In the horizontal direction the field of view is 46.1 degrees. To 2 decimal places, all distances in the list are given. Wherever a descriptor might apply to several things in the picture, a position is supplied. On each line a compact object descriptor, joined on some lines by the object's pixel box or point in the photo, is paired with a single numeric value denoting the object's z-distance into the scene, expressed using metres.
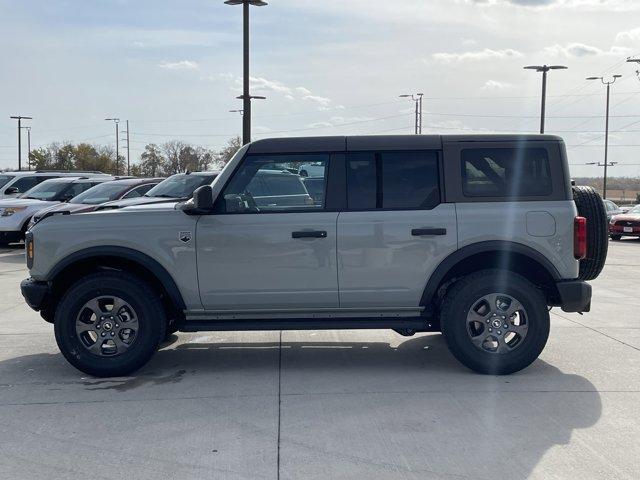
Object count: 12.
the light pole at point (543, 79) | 34.62
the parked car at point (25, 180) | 22.05
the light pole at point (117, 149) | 83.29
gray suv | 6.12
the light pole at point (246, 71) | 20.08
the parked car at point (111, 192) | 15.97
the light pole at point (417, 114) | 56.84
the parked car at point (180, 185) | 13.81
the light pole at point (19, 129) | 69.19
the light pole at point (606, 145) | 52.18
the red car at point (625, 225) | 24.02
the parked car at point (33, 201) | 17.31
